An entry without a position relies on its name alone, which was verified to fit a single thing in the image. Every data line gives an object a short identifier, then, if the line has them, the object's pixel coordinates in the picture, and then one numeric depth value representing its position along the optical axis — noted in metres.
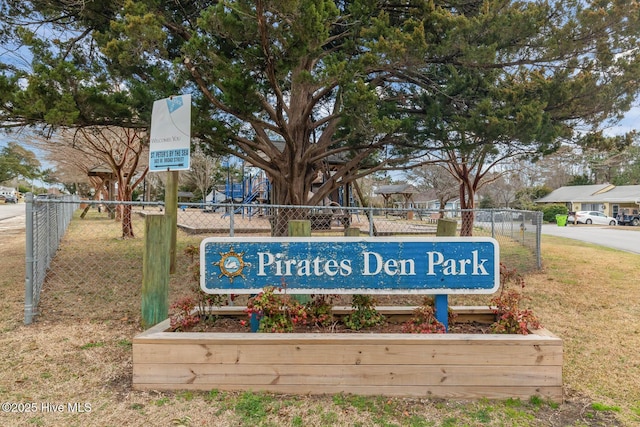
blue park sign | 2.79
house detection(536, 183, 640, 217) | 34.78
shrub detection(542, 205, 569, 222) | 32.69
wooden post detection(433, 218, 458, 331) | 2.89
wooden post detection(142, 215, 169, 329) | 3.22
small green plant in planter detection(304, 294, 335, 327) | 2.98
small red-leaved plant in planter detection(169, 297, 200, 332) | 2.96
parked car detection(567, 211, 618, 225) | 30.76
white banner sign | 4.44
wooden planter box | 2.53
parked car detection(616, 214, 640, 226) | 29.27
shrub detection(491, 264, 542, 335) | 2.74
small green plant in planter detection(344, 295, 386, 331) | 3.03
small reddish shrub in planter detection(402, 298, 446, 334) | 2.76
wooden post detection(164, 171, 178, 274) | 4.59
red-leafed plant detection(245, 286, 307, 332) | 2.75
